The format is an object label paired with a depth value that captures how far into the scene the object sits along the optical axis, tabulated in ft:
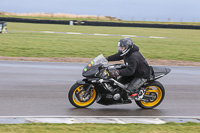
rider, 49.03
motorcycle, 48.91
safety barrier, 310.86
